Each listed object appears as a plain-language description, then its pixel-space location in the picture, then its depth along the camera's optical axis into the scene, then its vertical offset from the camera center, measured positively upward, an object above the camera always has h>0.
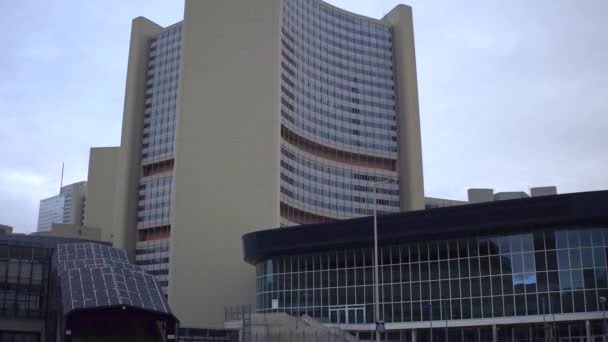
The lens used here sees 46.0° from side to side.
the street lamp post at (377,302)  47.86 +2.06
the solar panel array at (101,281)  63.00 +4.75
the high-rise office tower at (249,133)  104.44 +33.36
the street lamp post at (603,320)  63.75 +1.08
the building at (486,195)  113.62 +22.02
